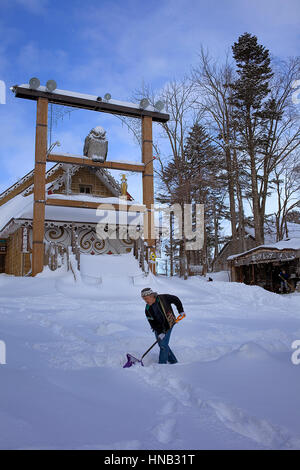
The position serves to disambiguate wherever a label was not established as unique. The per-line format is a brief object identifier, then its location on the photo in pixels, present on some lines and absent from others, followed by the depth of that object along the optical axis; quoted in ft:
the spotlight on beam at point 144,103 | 62.18
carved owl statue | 59.26
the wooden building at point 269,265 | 58.70
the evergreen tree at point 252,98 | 81.82
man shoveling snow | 18.61
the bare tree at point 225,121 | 83.66
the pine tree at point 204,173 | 77.46
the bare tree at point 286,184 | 85.05
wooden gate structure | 53.78
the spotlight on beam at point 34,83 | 54.54
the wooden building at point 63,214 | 62.44
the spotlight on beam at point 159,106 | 64.23
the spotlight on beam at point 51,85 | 55.47
